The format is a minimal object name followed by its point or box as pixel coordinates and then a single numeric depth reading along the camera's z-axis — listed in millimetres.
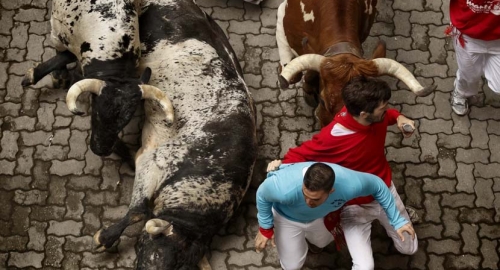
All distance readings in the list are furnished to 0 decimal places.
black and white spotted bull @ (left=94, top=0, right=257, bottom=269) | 5508
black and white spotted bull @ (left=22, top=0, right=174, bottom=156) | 5629
